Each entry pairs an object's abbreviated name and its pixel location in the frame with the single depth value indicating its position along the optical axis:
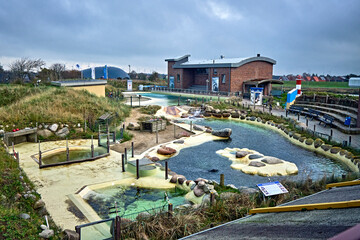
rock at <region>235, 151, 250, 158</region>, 14.90
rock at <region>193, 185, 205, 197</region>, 9.80
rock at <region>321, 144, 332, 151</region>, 15.32
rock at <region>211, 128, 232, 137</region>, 19.20
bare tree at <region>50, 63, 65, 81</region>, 55.61
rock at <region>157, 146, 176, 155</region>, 15.38
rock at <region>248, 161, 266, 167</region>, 13.54
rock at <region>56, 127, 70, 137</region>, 17.52
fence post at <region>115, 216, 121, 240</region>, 6.19
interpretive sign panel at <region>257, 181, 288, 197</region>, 7.20
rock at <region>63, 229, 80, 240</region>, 6.43
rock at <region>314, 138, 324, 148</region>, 15.96
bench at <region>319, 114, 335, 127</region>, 20.31
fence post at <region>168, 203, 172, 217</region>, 6.89
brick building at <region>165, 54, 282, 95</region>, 43.88
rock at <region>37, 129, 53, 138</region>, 17.15
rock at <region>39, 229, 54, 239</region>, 6.17
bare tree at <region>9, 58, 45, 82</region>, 44.53
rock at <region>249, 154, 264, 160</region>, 14.58
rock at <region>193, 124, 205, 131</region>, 21.45
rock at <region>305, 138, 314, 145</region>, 16.64
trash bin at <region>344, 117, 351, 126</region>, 18.91
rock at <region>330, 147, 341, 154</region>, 14.71
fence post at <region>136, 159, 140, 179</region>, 11.70
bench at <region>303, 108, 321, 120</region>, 24.15
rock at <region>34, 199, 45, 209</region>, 8.36
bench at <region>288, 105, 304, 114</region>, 27.01
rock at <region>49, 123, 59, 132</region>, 17.55
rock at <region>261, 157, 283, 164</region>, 13.89
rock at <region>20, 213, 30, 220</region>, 6.69
